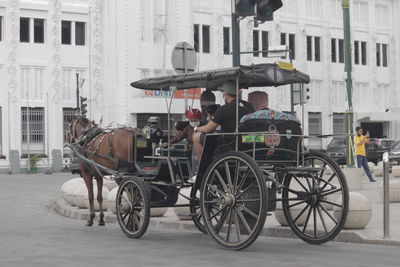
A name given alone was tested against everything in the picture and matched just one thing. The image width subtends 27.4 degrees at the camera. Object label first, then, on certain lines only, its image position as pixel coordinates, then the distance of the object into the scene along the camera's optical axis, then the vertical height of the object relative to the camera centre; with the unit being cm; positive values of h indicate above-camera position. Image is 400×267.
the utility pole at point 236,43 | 1268 +163
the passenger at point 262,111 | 1043 +46
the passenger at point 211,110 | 1150 +53
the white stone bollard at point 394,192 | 1819 -104
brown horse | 1286 +4
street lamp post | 2292 +244
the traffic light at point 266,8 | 1185 +201
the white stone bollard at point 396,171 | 2912 -91
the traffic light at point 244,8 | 1180 +201
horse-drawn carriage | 998 -40
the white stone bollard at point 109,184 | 2026 -88
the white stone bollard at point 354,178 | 2231 -88
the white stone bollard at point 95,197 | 1700 -102
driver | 1059 +39
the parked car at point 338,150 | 4452 -22
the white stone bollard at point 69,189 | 1876 -95
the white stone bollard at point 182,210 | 1426 -111
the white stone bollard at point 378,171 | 3294 -105
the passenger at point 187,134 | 1154 +19
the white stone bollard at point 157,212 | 1521 -119
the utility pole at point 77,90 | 4423 +321
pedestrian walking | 2728 -11
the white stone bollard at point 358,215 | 1178 -100
